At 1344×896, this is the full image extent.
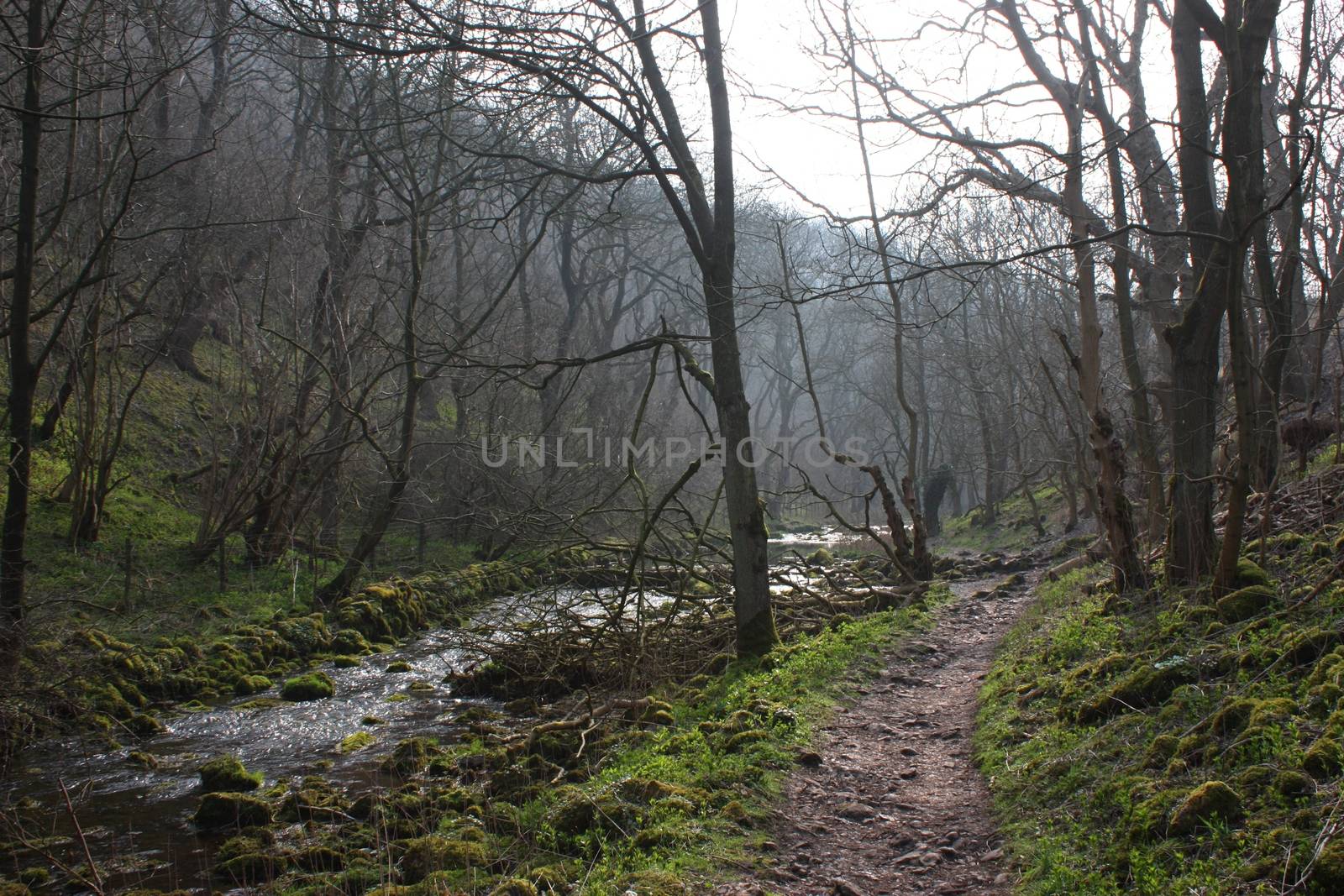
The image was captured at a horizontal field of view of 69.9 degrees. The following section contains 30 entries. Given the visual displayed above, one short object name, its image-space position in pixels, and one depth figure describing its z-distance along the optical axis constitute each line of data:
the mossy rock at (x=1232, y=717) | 4.45
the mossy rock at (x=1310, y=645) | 4.74
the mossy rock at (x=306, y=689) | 9.57
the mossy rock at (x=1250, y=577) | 6.42
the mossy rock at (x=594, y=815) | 4.96
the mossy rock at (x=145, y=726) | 8.27
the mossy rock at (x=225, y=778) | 6.73
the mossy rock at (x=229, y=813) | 6.11
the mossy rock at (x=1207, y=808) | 3.75
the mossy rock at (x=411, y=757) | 7.18
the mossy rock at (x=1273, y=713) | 4.26
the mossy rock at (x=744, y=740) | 6.14
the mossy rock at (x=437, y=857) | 4.86
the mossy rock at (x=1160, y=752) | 4.53
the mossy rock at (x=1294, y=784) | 3.66
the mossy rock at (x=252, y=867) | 5.21
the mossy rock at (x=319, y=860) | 5.32
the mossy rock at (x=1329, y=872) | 3.06
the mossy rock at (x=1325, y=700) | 4.16
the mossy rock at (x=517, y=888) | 4.18
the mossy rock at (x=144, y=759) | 7.40
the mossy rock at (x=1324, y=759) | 3.70
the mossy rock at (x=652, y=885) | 4.05
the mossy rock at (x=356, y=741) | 7.89
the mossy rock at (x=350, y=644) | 11.72
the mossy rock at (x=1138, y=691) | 5.38
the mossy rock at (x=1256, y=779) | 3.86
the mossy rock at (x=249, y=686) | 9.76
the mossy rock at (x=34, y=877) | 5.14
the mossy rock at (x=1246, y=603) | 5.98
